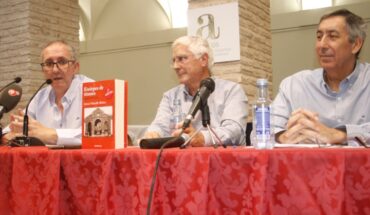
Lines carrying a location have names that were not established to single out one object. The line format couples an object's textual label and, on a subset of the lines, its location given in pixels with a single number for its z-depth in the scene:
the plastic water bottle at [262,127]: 1.41
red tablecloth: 1.11
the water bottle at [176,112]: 2.51
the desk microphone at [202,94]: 1.58
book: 1.69
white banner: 4.41
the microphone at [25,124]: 2.15
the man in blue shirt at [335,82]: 2.24
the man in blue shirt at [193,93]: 2.53
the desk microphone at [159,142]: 1.51
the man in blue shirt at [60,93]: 2.81
